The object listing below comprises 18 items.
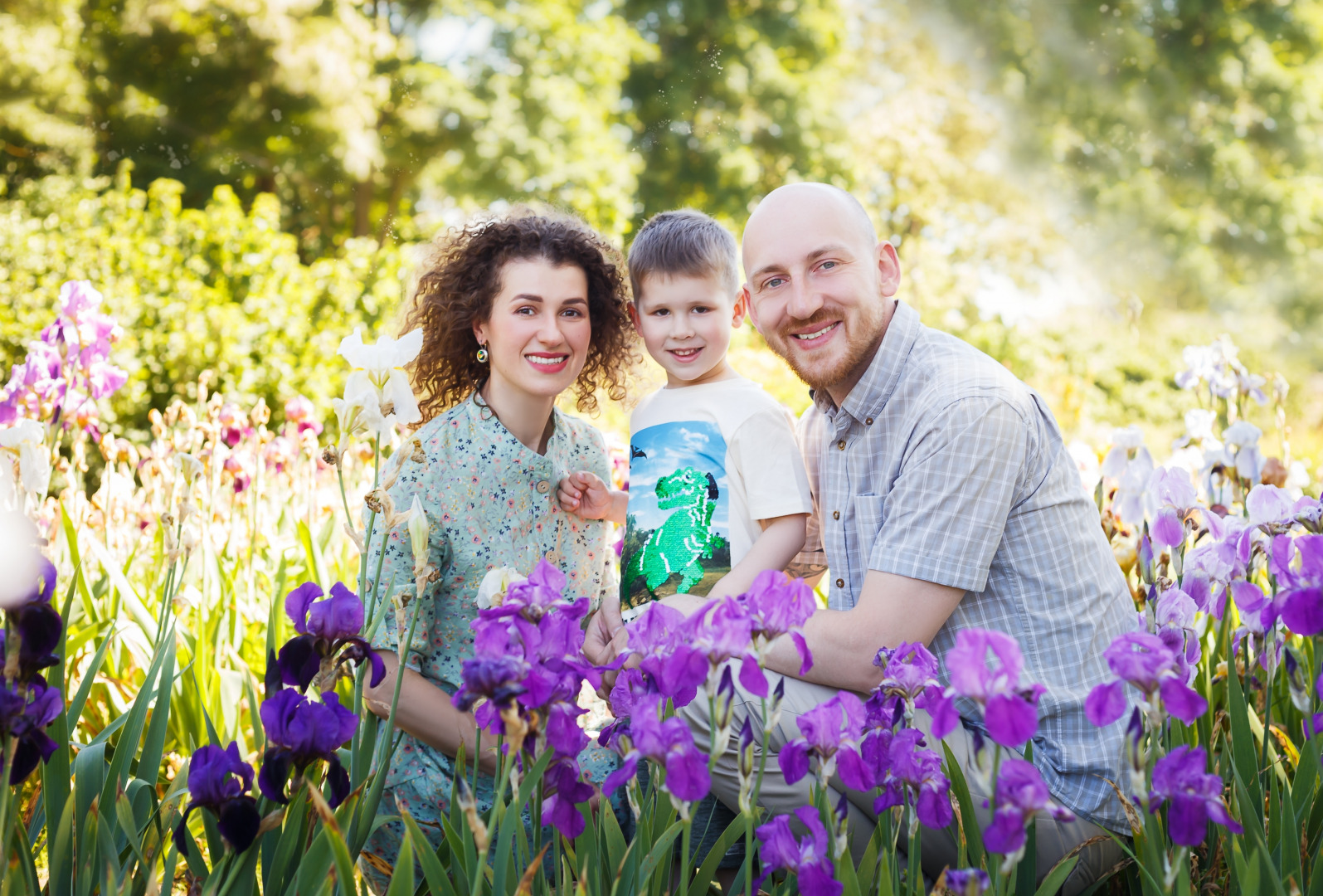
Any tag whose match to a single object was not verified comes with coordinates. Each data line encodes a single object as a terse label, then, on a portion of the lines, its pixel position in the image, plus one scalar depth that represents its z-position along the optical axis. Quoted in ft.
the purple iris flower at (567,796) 3.98
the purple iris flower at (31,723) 3.52
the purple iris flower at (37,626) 3.47
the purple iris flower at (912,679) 3.89
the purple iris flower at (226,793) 3.69
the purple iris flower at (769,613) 3.37
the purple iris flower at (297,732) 3.69
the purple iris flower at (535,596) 3.71
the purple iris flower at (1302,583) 3.82
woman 6.72
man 5.83
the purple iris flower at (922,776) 3.73
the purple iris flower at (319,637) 3.89
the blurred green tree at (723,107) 47.75
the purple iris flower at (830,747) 3.61
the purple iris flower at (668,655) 3.37
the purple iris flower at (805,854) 3.53
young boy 7.36
